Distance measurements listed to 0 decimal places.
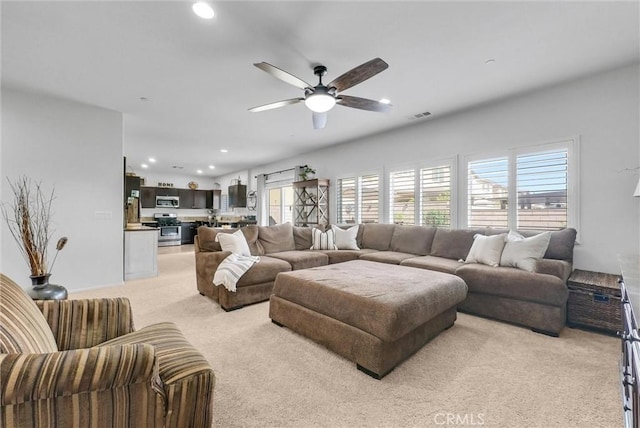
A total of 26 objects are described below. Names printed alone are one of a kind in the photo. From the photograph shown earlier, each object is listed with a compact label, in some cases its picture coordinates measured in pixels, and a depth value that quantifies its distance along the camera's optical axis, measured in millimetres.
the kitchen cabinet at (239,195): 9398
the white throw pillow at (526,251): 2836
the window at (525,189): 3186
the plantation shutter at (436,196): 4242
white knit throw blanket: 3092
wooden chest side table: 2432
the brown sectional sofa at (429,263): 2596
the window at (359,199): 5297
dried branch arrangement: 3396
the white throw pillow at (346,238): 4715
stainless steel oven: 8977
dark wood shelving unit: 6109
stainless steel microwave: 9555
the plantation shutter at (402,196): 4707
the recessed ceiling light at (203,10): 1925
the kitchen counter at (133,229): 4560
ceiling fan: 2181
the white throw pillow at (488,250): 3096
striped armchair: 792
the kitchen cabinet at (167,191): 9586
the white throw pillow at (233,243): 3623
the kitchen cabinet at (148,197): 9273
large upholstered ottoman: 1859
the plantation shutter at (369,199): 5262
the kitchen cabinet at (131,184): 6329
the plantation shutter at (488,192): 3662
